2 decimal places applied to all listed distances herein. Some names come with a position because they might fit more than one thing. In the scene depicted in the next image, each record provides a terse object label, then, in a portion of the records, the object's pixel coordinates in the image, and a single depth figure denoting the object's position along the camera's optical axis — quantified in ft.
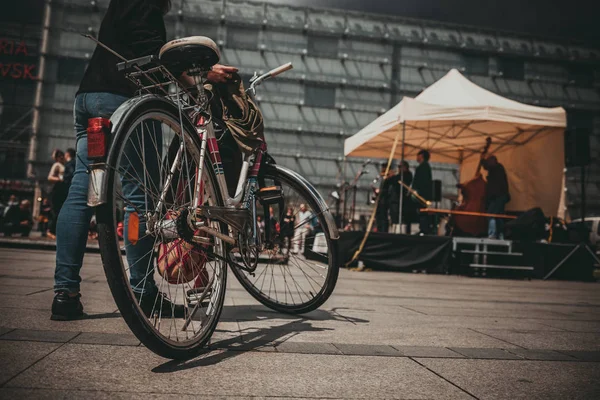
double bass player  33.45
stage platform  29.63
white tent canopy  30.19
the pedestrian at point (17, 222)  38.24
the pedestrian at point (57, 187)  27.43
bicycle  5.22
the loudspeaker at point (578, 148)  33.81
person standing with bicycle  7.82
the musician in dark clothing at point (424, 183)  36.69
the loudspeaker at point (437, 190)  44.46
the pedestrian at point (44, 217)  53.58
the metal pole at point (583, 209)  30.90
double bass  32.68
